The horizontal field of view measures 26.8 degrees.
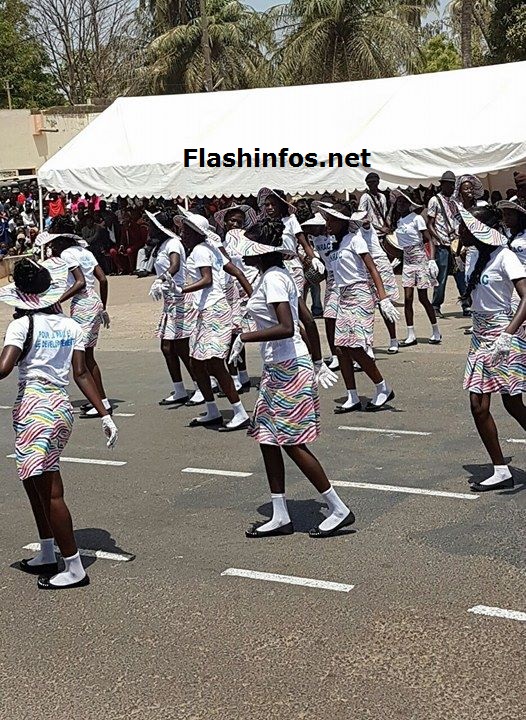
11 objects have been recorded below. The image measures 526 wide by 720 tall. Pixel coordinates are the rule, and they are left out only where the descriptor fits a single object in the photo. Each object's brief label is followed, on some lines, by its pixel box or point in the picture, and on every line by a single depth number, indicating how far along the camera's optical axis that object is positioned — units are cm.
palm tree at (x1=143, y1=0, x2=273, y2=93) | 3844
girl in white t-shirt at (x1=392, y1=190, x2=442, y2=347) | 1326
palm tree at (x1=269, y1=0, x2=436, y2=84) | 3259
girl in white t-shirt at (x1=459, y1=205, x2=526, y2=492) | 689
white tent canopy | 1742
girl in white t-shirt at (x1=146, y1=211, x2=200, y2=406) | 1006
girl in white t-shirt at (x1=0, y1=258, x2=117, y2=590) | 558
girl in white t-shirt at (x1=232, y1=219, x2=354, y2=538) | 620
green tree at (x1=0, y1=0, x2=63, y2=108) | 5138
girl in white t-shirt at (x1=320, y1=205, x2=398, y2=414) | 952
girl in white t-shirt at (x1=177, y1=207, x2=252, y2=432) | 942
